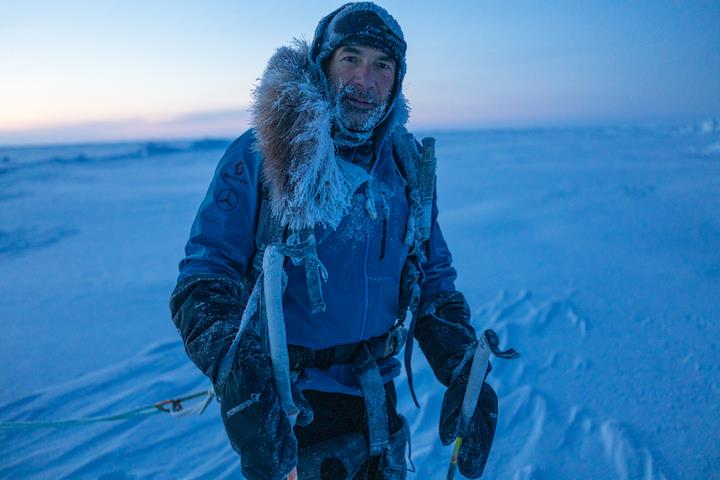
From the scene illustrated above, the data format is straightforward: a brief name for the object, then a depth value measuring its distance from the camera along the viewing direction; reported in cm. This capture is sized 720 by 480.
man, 125
